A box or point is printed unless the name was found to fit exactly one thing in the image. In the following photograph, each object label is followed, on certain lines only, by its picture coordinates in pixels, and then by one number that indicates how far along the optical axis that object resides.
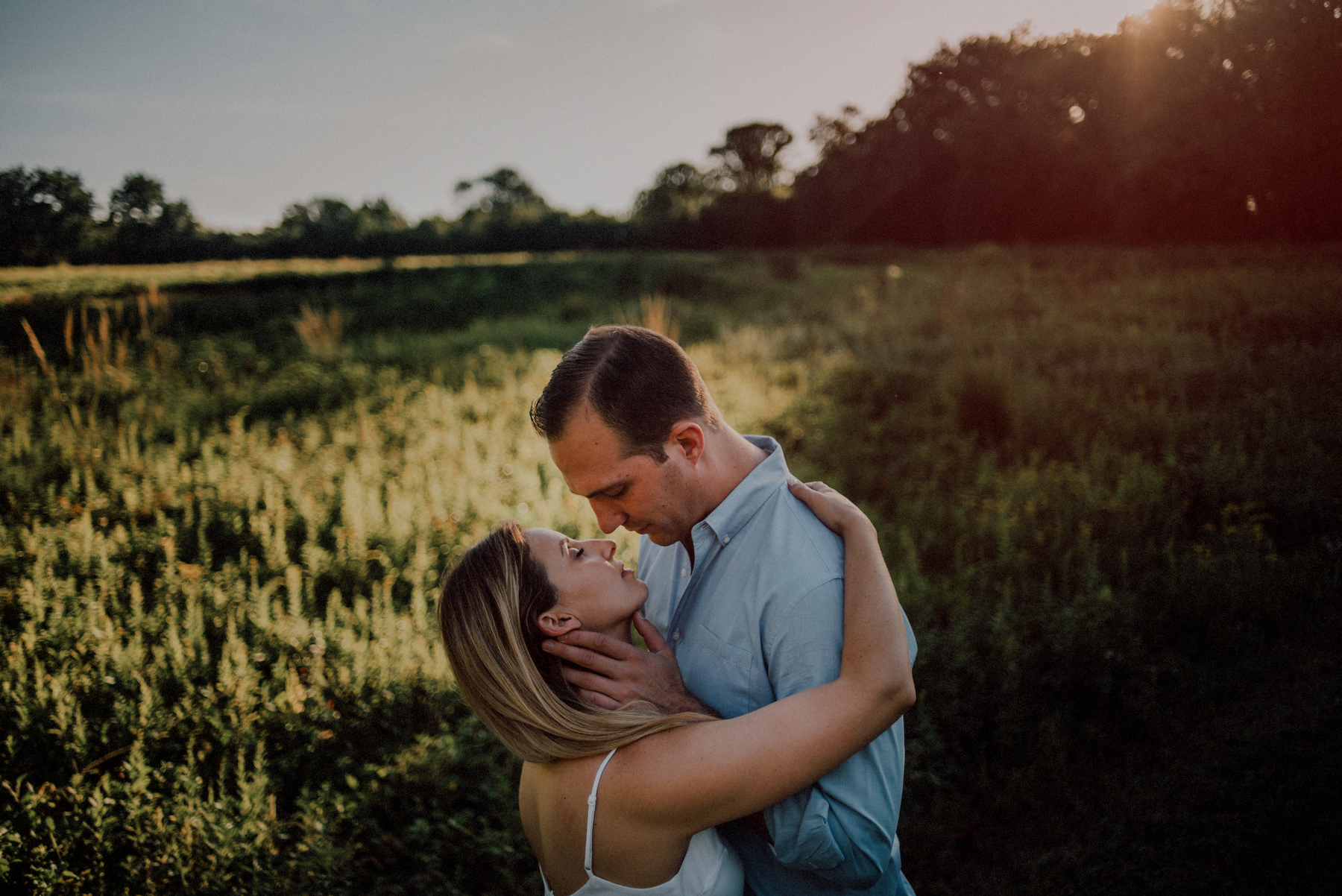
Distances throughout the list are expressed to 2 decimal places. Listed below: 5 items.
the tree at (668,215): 49.12
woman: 1.53
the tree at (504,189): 75.31
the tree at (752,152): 72.19
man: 1.68
